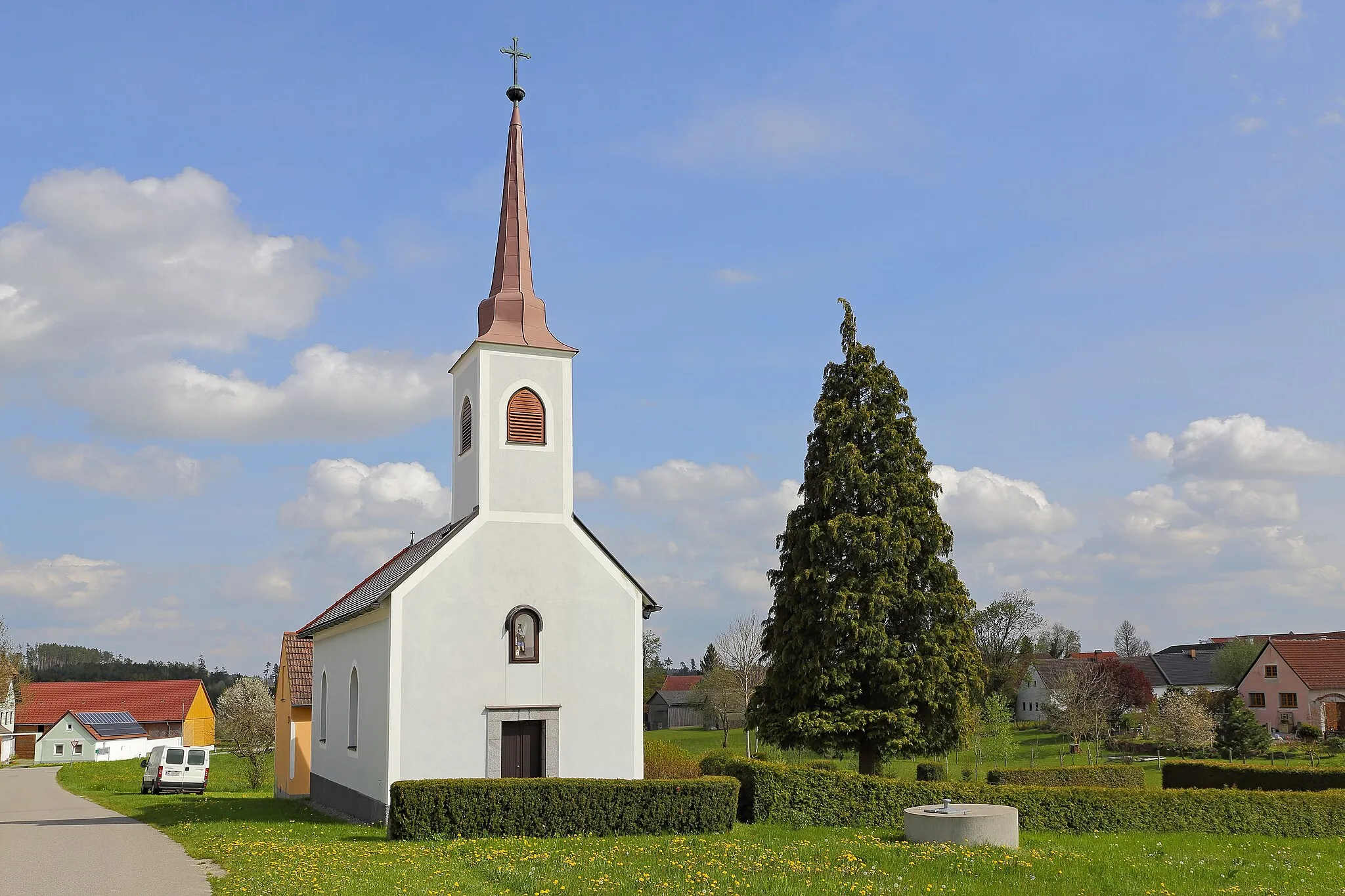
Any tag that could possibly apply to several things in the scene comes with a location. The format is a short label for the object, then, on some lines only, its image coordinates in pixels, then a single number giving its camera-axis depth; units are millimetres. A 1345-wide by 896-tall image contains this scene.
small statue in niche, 23812
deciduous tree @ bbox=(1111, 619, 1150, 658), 144500
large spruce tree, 28125
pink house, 66062
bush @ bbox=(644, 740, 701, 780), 30625
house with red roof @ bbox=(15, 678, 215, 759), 83562
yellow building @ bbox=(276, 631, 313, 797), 34500
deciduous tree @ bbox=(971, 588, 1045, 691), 77750
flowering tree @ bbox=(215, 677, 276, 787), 50688
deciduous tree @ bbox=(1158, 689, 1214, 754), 51875
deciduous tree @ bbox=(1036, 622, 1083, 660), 101625
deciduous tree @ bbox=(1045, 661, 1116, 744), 53156
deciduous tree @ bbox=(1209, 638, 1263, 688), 84562
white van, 39750
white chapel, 22734
